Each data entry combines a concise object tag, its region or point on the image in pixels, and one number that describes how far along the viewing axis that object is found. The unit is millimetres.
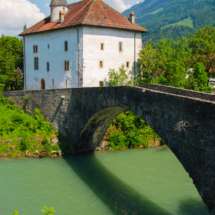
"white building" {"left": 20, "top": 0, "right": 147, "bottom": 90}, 24000
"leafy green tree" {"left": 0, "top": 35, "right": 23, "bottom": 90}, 37594
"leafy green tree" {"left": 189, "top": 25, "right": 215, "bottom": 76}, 27953
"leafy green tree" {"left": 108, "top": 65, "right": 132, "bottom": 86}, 24484
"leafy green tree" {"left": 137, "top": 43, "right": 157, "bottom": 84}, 25498
